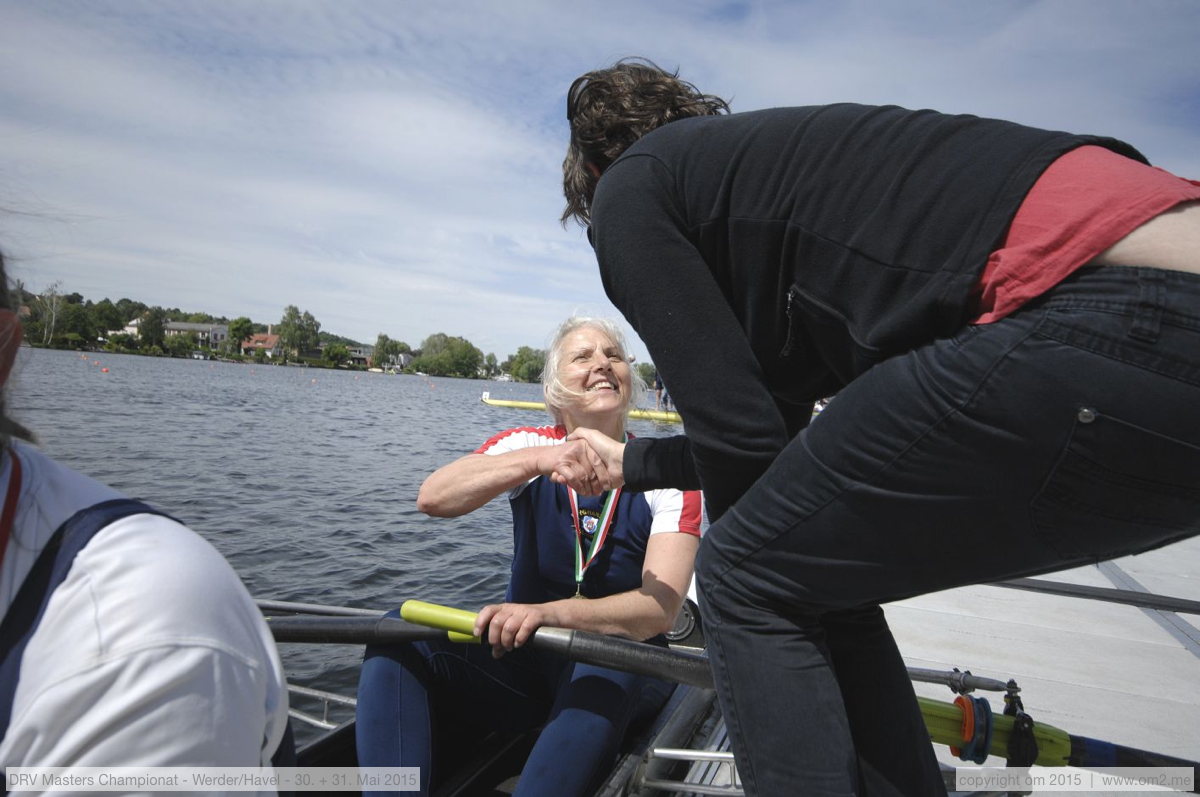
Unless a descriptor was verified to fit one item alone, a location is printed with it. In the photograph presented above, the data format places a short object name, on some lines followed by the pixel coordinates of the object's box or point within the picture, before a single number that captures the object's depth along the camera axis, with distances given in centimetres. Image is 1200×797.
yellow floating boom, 4791
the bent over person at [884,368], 113
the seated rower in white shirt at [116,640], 84
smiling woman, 231
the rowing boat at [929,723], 217
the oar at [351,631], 237
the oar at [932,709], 207
